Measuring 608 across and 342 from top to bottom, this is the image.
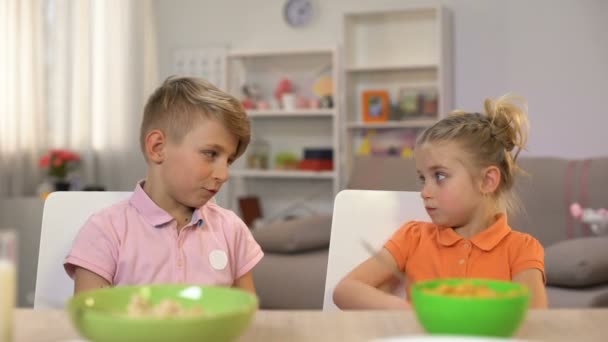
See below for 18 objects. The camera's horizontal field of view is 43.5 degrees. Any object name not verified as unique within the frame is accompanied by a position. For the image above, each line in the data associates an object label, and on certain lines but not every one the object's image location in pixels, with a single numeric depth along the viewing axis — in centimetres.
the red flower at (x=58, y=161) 441
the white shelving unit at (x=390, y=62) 489
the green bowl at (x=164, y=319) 63
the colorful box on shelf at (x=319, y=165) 506
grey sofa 330
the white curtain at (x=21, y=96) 434
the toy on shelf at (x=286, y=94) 516
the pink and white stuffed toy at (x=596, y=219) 310
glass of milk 67
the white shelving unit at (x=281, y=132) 525
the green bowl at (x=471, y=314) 71
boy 135
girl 141
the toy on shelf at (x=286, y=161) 521
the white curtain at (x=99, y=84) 482
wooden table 81
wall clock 527
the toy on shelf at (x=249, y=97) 527
